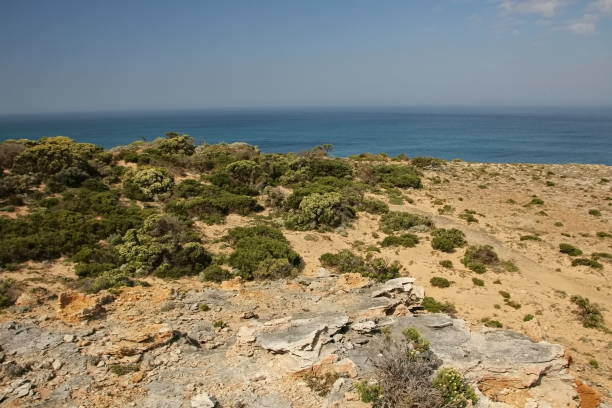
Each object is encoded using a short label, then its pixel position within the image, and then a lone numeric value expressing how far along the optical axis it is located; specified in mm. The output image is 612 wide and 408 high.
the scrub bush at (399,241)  19703
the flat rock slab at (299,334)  8578
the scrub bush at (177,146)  34281
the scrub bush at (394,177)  32125
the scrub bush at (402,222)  21938
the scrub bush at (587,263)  18195
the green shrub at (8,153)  23984
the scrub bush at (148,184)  23281
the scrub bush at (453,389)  7148
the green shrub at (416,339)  8508
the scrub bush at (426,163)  39631
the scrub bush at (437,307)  13414
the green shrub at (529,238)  21484
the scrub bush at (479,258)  17719
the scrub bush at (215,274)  14820
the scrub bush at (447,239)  19422
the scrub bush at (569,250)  19578
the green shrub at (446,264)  17625
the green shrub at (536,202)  28094
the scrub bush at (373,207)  24717
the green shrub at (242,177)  26656
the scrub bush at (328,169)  32875
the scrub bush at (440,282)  15898
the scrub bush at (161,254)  15102
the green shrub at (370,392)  7309
